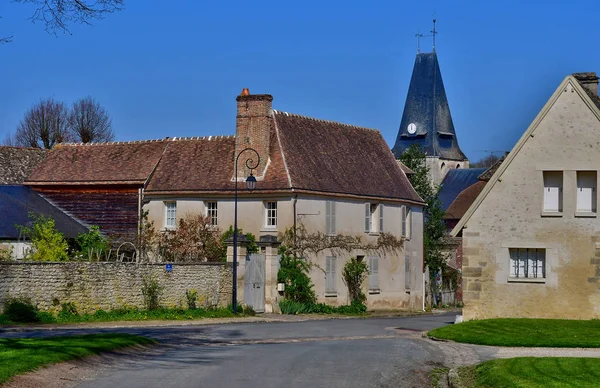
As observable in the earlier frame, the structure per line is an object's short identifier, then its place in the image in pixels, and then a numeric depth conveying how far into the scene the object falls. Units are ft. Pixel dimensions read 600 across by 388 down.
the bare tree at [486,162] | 356.20
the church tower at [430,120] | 314.35
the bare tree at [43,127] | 219.61
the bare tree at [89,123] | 222.48
